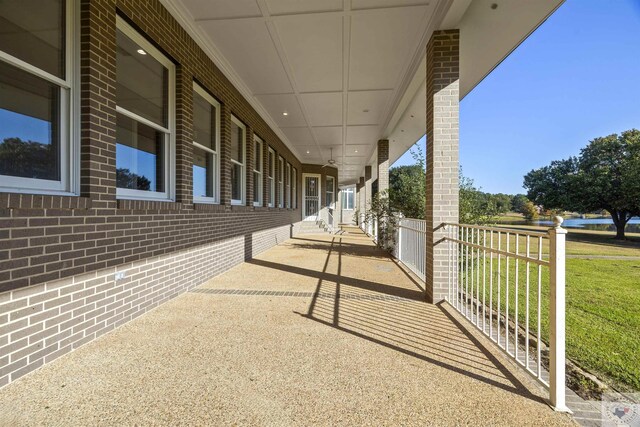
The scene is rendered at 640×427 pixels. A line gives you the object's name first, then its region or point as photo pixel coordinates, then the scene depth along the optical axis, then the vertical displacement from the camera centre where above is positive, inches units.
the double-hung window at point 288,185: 455.2 +42.8
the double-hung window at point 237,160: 241.6 +43.9
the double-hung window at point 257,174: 303.9 +39.8
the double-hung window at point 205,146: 181.2 +42.2
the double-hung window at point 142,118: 121.5 +41.7
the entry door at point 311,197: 610.5 +31.4
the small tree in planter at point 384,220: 289.1 -7.7
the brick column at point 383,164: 355.4 +58.6
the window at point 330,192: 693.3 +47.4
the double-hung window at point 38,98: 81.7 +33.9
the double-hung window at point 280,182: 396.8 +40.5
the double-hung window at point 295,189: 512.9 +41.4
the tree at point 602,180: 824.3 +99.8
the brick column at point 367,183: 591.6 +60.1
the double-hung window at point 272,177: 358.5 +42.3
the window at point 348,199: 1187.9 +53.3
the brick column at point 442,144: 142.5 +33.5
